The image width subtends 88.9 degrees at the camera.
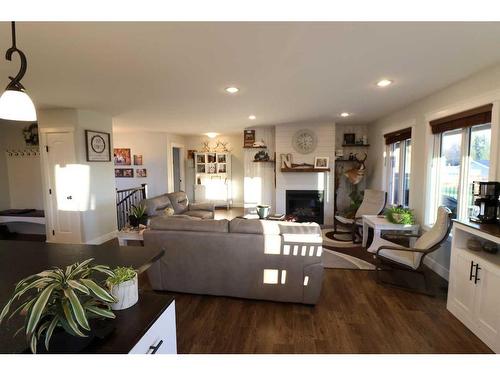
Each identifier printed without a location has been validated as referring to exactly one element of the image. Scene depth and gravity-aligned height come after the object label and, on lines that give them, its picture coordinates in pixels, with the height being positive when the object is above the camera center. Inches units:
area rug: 144.7 -52.7
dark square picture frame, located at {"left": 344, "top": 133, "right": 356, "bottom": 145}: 245.5 +31.1
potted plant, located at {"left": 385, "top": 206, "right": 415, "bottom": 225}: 143.4 -25.7
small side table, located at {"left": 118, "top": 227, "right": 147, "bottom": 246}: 145.6 -36.3
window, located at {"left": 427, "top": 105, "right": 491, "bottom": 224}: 108.6 +6.2
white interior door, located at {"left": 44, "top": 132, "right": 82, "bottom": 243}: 172.1 -9.3
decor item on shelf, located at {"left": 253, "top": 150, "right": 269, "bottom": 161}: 251.4 +15.4
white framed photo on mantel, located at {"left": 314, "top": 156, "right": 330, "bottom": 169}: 235.8 +8.6
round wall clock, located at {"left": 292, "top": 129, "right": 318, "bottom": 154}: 236.8 +28.3
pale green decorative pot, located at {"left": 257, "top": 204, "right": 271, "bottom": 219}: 177.9 -28.0
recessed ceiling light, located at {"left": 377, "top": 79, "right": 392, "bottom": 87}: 114.4 +40.8
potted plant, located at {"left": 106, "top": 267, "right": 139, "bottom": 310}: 43.1 -19.7
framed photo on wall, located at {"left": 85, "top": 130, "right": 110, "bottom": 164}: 176.4 +19.4
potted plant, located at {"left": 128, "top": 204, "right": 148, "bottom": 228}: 160.4 -28.9
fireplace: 241.6 -31.5
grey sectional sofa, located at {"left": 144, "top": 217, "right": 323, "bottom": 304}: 97.0 -33.8
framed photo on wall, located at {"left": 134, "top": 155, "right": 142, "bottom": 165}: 299.6 +14.7
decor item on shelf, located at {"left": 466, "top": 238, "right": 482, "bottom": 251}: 92.1 -26.9
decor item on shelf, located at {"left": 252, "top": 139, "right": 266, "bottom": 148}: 249.5 +26.9
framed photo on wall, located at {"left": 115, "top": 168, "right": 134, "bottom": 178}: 303.1 +0.1
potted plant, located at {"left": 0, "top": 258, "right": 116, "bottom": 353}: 29.9 -16.9
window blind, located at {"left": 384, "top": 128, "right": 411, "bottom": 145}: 166.8 +24.7
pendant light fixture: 53.1 +15.0
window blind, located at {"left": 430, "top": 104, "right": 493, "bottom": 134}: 101.9 +23.0
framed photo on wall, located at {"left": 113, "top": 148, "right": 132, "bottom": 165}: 301.3 +19.0
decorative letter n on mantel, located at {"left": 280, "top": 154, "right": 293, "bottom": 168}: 238.2 +10.7
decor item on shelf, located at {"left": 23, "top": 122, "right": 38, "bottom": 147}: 204.5 +31.7
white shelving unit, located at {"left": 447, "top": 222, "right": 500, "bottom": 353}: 77.4 -38.9
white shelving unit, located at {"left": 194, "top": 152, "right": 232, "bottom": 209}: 328.2 -6.9
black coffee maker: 91.1 -11.4
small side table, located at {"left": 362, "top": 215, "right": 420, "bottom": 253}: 141.9 -31.4
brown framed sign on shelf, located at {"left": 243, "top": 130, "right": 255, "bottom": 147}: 254.8 +34.5
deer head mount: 231.1 -2.6
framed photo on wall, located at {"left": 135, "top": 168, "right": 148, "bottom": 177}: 299.9 +0.0
